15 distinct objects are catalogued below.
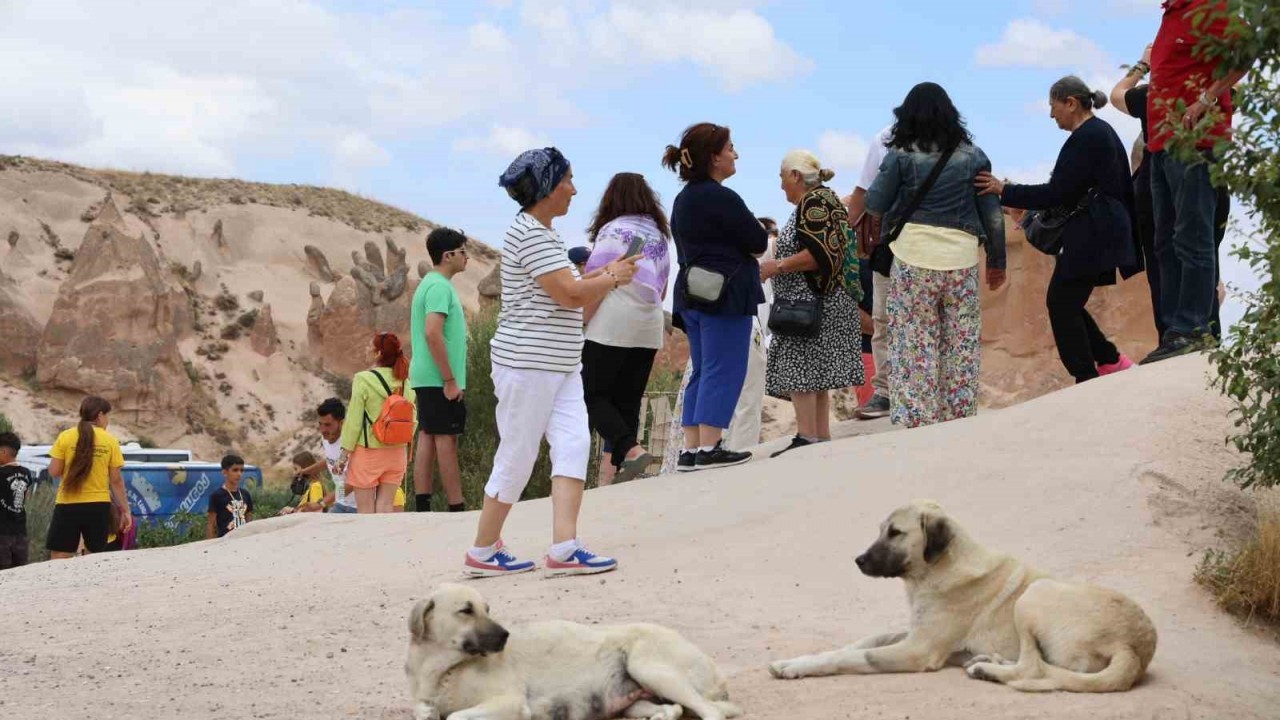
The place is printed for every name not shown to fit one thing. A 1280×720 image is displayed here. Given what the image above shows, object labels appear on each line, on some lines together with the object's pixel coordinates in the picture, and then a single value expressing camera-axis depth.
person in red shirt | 8.02
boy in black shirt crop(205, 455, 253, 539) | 14.38
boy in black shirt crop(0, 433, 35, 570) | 12.26
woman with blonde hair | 9.96
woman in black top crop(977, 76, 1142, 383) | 9.58
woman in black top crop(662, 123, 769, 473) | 9.22
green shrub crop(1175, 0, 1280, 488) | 4.60
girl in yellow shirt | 11.80
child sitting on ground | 14.94
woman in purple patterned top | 9.84
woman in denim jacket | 9.44
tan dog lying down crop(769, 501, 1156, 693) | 5.49
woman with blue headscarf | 7.50
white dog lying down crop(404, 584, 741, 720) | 5.11
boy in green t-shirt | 10.45
